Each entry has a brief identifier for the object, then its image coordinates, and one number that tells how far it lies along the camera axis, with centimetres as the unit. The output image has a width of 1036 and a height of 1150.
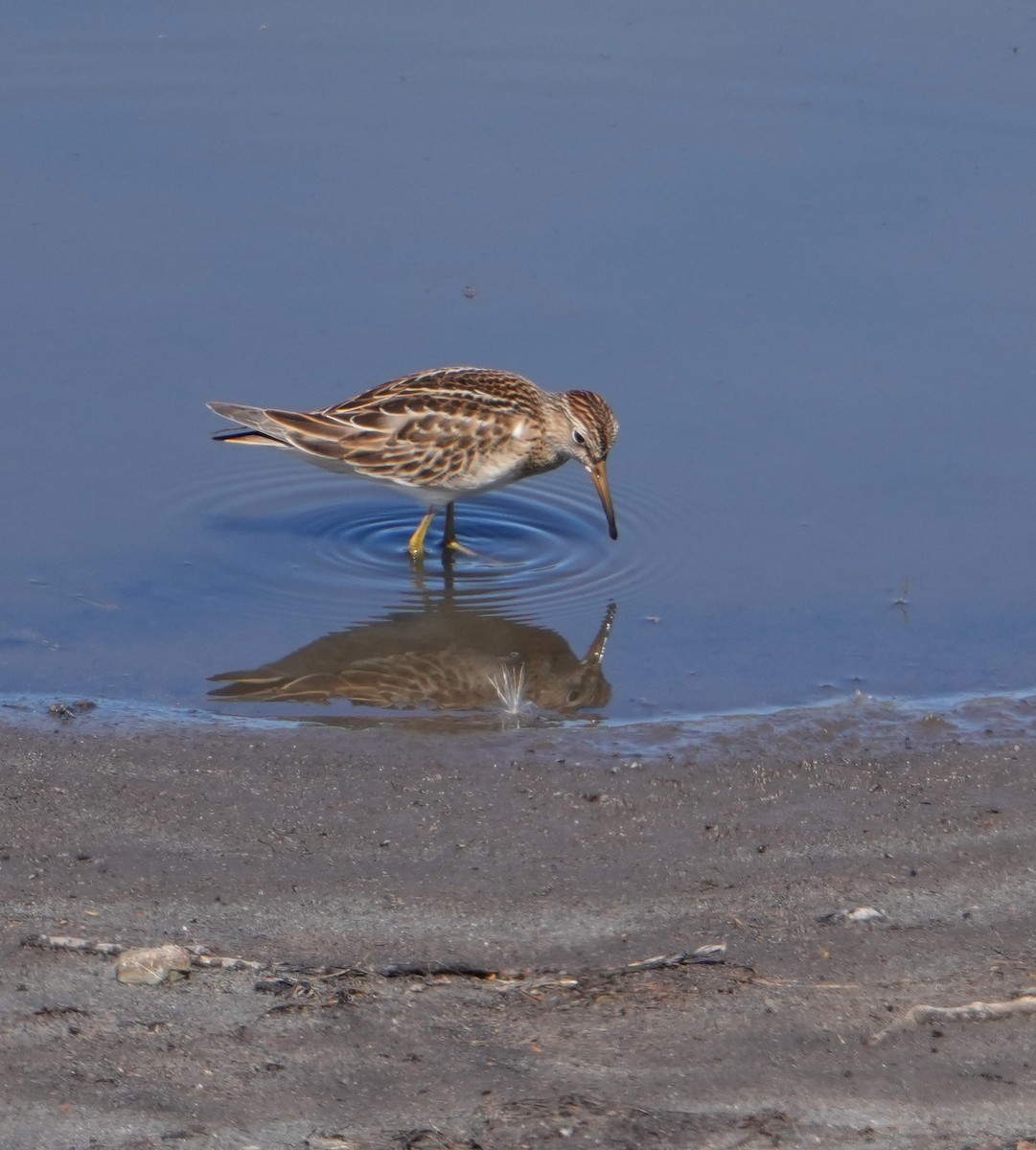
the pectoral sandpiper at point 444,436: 1730
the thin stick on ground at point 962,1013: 949
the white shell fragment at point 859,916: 1077
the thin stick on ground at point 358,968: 990
